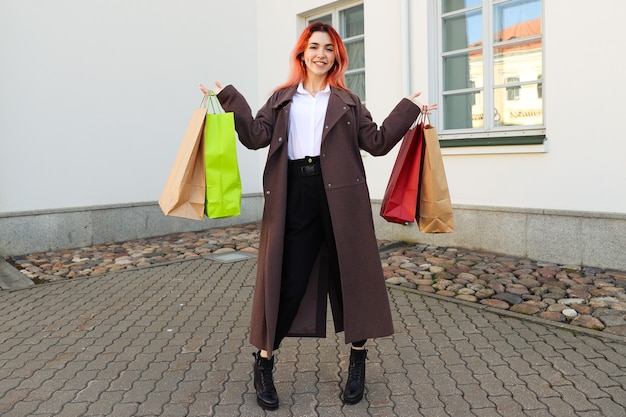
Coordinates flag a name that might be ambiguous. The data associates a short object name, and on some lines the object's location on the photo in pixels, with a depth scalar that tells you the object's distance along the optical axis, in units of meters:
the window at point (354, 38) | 8.60
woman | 3.03
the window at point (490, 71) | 6.45
